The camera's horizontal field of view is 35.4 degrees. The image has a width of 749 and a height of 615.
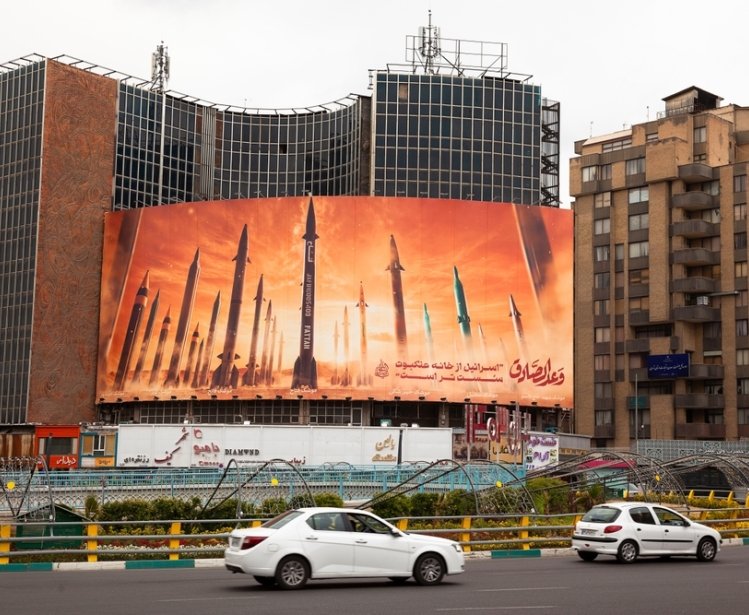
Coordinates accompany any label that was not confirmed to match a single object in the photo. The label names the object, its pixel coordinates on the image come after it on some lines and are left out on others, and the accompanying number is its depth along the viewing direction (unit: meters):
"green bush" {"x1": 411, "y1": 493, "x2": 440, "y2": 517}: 35.31
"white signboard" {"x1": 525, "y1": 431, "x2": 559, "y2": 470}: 77.19
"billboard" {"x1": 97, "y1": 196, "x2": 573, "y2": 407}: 97.12
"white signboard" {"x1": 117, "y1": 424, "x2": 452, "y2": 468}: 75.06
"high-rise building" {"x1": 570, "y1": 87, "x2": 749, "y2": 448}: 108.31
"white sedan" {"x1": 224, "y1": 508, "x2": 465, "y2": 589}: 21.97
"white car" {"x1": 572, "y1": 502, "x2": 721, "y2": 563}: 29.05
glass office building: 103.62
